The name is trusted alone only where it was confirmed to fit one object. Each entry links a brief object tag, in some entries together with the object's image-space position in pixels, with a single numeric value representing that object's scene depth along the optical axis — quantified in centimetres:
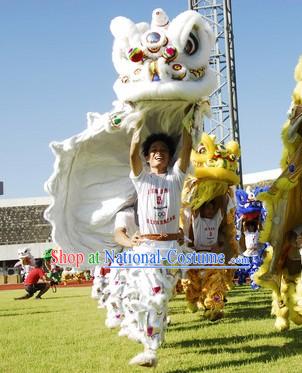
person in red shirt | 1284
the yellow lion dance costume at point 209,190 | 617
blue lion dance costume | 991
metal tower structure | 1409
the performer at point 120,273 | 500
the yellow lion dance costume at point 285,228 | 442
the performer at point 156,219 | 410
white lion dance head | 420
